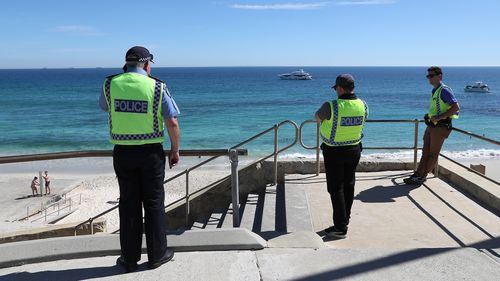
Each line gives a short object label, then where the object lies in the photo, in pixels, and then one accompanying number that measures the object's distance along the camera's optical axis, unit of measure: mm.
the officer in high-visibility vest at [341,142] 4996
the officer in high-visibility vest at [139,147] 3598
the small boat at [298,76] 141375
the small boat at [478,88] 84875
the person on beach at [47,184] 21603
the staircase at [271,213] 5727
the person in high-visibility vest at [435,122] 6840
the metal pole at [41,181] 21466
